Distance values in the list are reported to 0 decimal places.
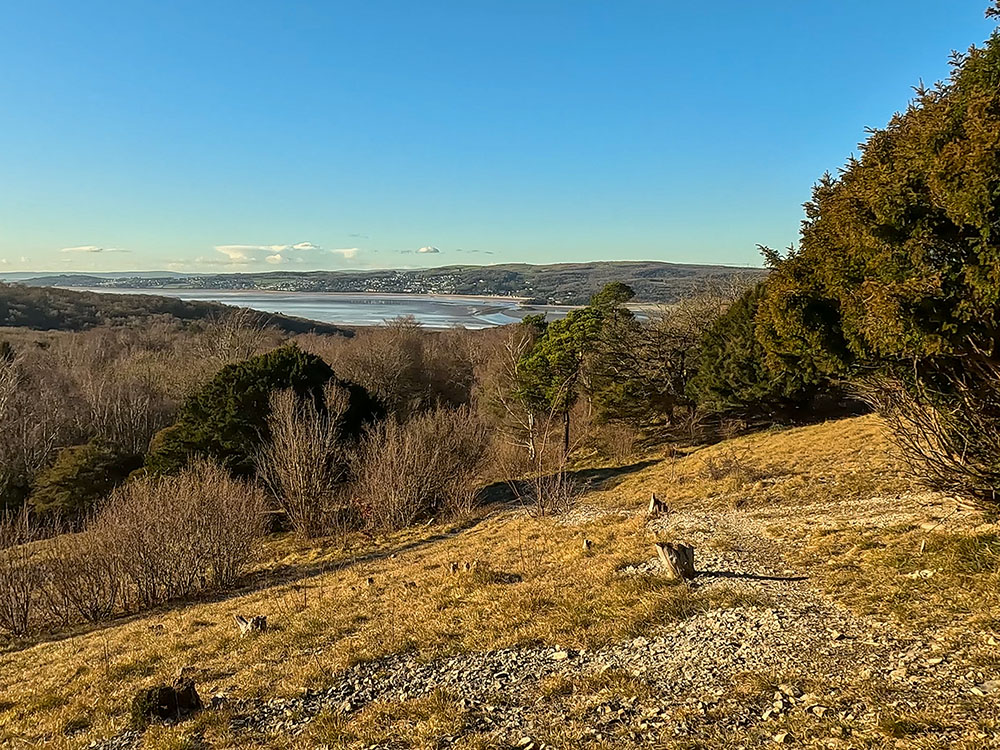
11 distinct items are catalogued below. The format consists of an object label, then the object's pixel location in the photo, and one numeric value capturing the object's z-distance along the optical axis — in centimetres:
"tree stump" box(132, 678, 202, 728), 776
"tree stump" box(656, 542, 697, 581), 1077
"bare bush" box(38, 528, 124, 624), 1503
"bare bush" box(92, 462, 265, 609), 1536
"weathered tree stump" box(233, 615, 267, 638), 1102
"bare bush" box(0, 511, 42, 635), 1463
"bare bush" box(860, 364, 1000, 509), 848
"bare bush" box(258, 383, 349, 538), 2220
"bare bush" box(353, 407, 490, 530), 2261
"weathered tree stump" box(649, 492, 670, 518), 1750
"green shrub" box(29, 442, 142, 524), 2689
